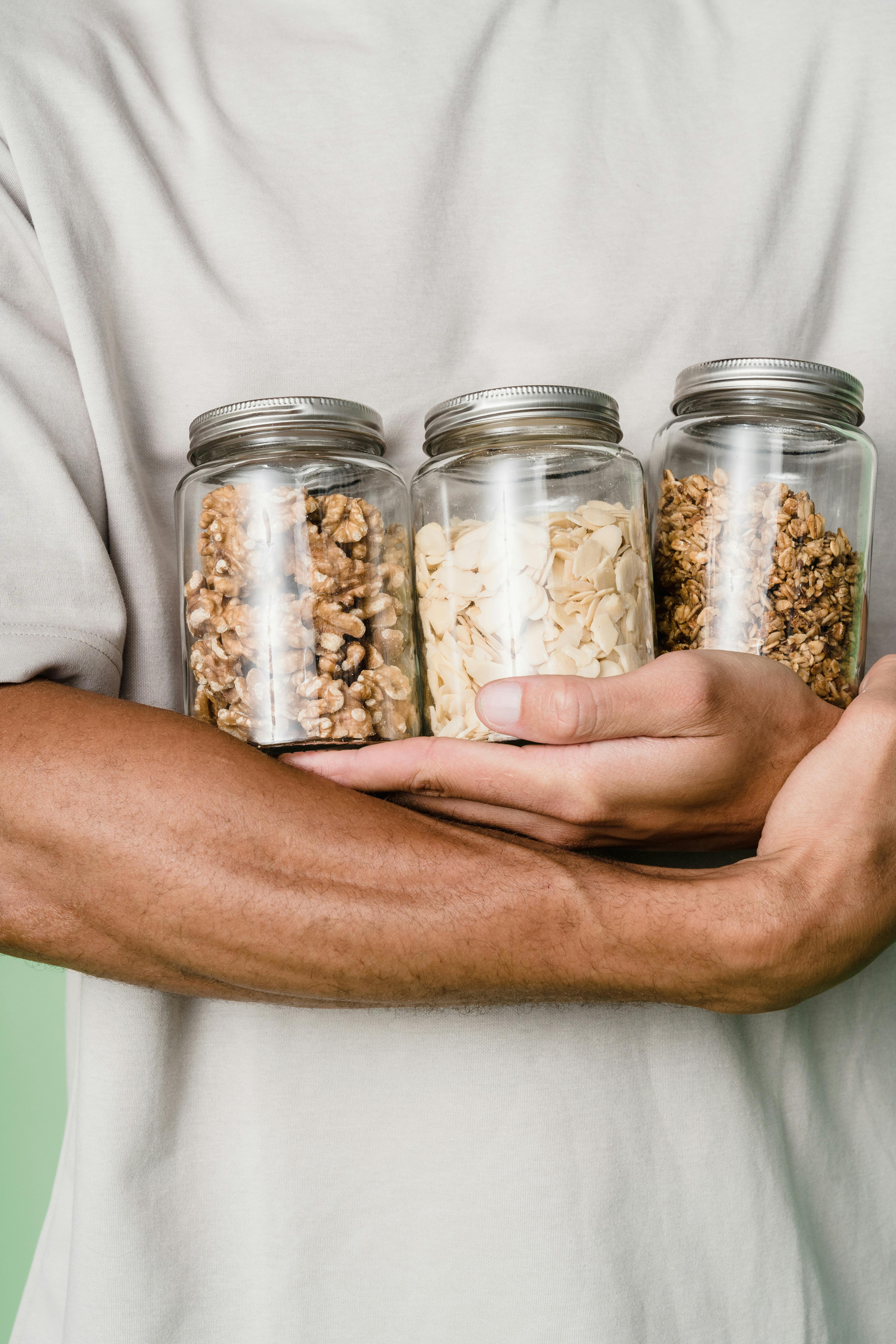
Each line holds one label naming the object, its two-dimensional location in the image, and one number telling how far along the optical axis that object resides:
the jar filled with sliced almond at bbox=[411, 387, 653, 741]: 0.68
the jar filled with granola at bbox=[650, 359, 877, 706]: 0.72
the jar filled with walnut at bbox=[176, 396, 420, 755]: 0.66
